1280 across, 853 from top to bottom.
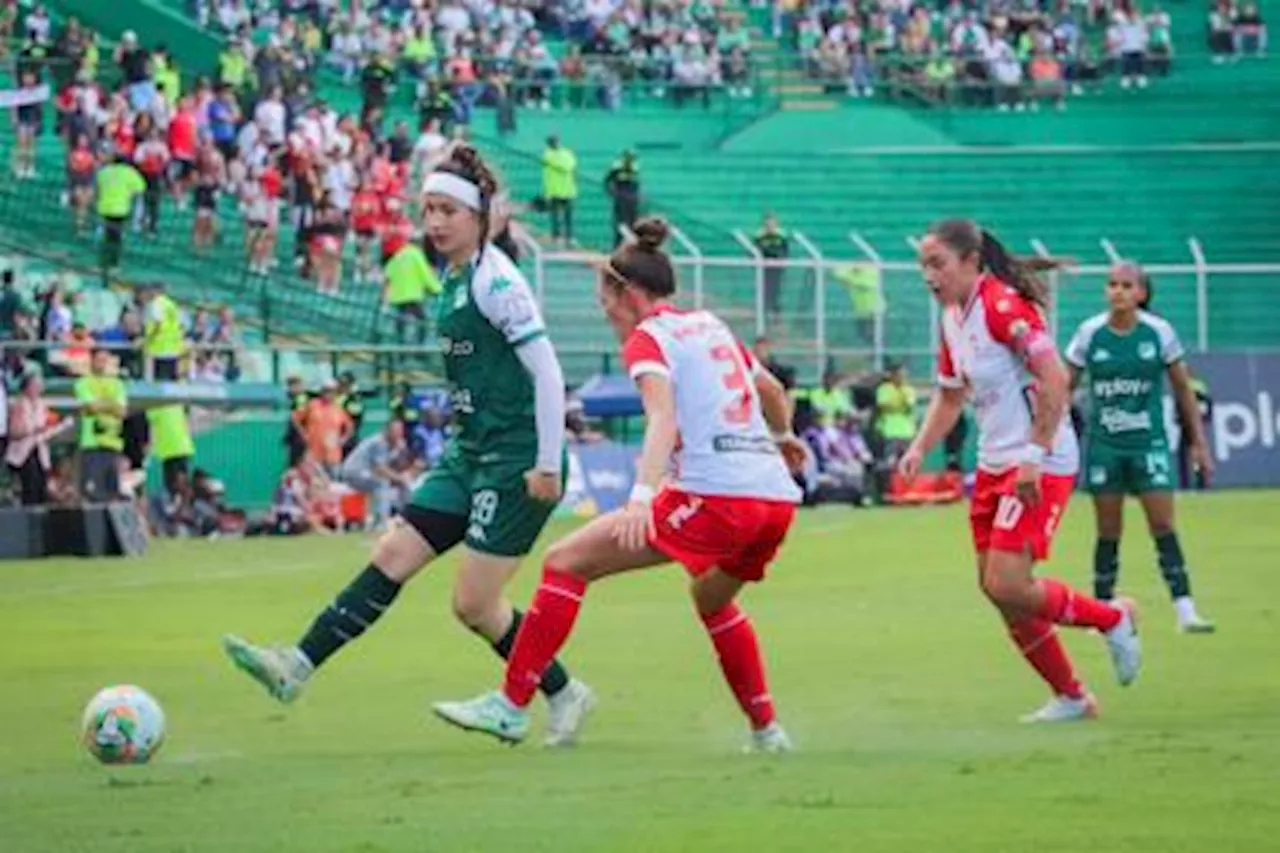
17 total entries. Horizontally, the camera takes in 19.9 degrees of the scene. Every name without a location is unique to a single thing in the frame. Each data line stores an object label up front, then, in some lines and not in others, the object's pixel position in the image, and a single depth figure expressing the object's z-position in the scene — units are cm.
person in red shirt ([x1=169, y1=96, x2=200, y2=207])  4641
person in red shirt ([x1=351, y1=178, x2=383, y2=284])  4716
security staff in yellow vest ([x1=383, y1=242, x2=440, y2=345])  4525
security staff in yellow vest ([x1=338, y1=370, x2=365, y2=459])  4034
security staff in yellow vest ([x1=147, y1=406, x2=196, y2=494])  3825
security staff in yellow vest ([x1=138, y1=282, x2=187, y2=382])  3903
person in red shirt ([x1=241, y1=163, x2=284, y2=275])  4641
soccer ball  1401
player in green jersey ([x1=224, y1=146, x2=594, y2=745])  1459
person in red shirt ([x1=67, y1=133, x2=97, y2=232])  4497
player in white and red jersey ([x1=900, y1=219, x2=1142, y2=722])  1524
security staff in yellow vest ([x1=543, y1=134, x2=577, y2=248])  5038
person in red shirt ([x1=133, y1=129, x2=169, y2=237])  4569
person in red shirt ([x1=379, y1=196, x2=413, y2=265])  4656
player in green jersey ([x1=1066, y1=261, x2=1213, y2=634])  2170
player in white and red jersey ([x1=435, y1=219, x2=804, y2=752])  1392
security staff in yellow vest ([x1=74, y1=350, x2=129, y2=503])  3619
